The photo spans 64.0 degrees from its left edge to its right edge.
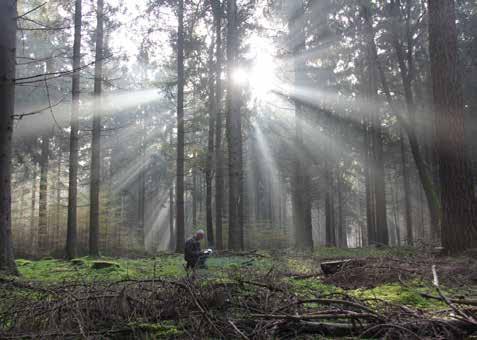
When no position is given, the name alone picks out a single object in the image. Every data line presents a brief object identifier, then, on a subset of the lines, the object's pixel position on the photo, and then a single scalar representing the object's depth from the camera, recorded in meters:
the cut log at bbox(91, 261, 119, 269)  9.16
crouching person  9.26
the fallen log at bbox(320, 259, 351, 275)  6.13
